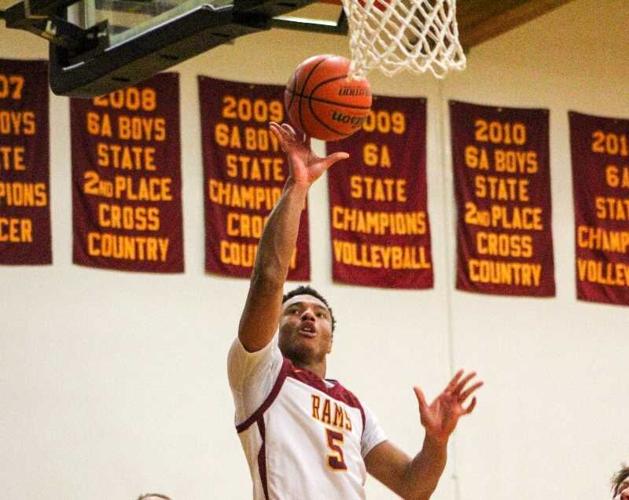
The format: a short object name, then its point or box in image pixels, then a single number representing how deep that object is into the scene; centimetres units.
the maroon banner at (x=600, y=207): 1138
